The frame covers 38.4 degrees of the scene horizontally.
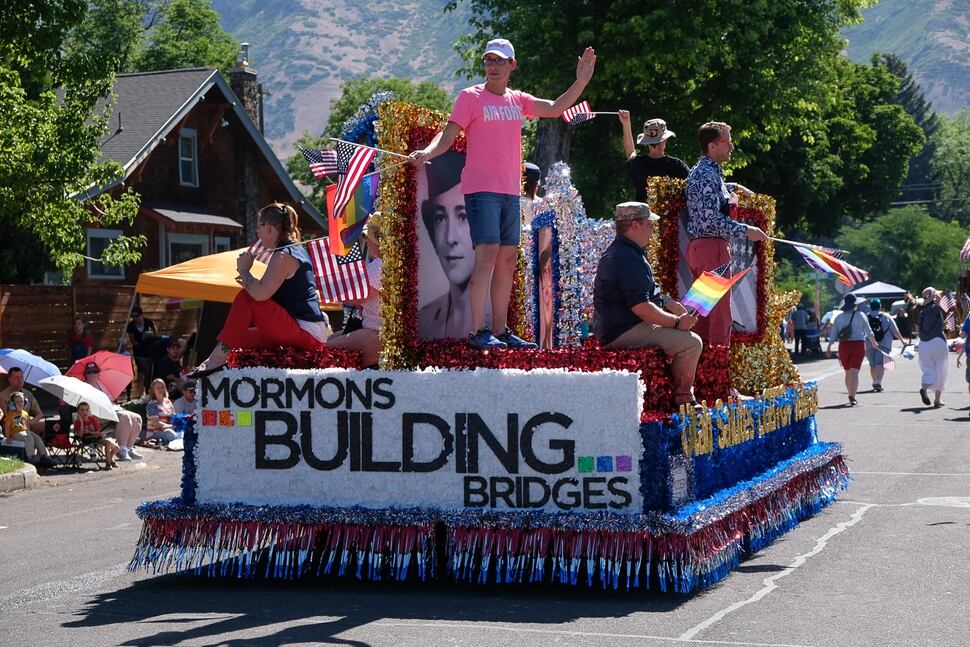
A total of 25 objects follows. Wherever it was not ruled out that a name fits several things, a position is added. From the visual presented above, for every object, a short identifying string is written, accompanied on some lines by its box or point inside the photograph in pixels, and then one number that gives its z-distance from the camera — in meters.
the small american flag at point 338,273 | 11.18
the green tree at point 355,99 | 85.31
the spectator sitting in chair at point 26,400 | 16.83
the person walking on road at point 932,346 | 22.67
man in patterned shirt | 10.33
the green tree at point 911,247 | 97.25
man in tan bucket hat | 11.23
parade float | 7.96
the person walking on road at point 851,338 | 23.30
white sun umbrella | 16.51
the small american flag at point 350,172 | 8.74
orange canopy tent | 20.89
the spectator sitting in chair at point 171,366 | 22.42
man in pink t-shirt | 8.98
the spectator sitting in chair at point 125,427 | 17.56
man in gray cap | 8.61
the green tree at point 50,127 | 17.80
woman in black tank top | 8.85
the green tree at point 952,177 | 125.25
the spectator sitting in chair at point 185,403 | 16.77
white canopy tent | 69.88
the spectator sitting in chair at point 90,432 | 16.70
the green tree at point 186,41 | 69.69
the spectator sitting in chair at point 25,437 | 16.45
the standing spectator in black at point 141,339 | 25.62
